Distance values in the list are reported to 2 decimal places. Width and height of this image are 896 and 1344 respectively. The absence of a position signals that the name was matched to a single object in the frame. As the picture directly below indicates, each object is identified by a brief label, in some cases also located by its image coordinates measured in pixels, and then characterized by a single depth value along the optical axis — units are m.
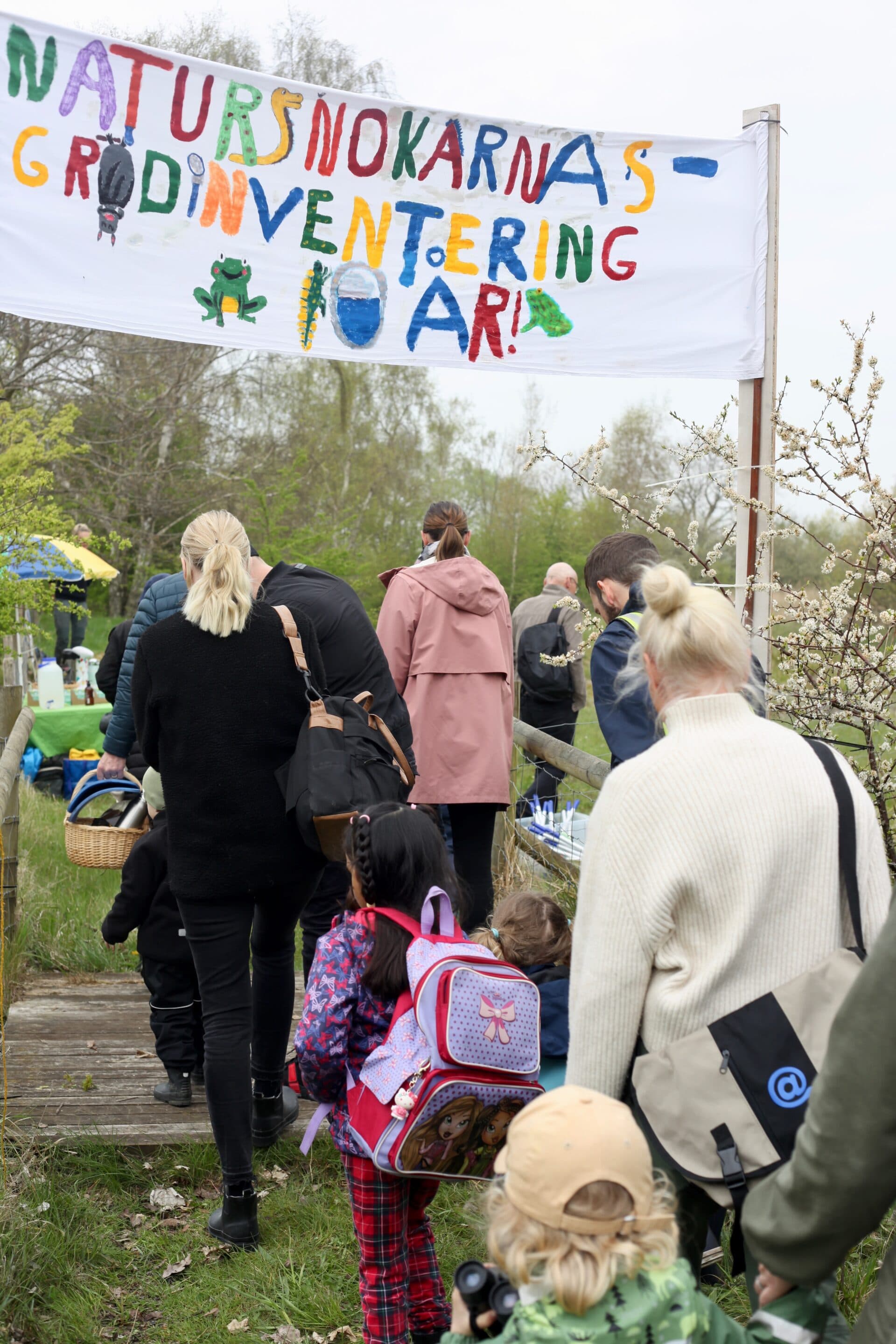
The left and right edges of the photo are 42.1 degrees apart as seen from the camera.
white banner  3.87
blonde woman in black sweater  3.18
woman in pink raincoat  5.07
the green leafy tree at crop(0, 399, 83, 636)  7.24
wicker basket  4.88
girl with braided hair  2.57
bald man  8.55
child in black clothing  4.21
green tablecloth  10.00
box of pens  5.78
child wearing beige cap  1.49
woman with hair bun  1.91
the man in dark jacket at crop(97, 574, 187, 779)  4.10
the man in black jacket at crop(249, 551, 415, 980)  4.01
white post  3.76
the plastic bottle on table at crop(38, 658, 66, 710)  10.23
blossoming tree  3.29
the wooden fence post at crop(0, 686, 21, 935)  5.48
